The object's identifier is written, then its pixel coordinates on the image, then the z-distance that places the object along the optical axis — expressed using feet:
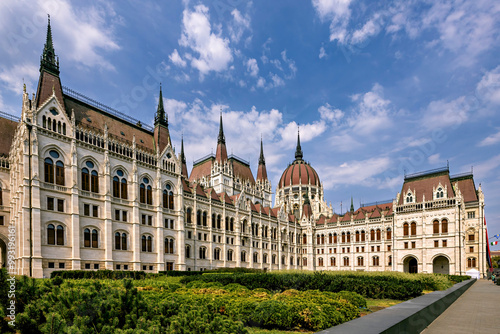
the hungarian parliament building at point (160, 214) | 102.78
